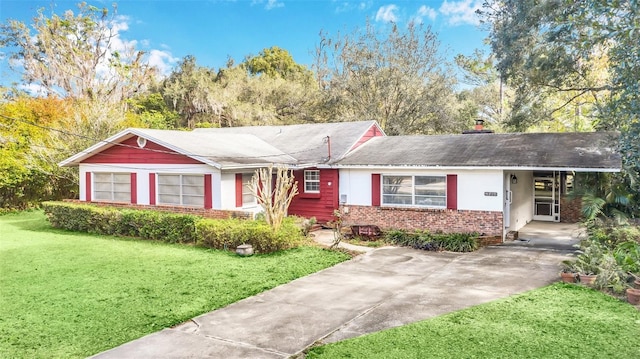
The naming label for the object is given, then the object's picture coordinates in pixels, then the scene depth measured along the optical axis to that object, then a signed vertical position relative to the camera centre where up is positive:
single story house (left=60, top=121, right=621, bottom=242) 14.13 +0.08
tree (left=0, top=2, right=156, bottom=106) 35.50 +9.75
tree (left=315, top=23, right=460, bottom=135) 31.56 +6.67
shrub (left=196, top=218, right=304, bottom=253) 12.52 -1.66
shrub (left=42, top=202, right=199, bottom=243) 14.41 -1.55
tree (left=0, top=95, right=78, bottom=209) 21.44 +0.96
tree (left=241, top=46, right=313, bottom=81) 48.56 +12.29
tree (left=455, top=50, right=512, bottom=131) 33.50 +6.71
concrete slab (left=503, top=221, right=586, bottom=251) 13.47 -2.03
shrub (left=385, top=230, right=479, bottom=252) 13.19 -1.97
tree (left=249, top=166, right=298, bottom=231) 12.96 -0.70
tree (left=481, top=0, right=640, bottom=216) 7.28 +3.81
